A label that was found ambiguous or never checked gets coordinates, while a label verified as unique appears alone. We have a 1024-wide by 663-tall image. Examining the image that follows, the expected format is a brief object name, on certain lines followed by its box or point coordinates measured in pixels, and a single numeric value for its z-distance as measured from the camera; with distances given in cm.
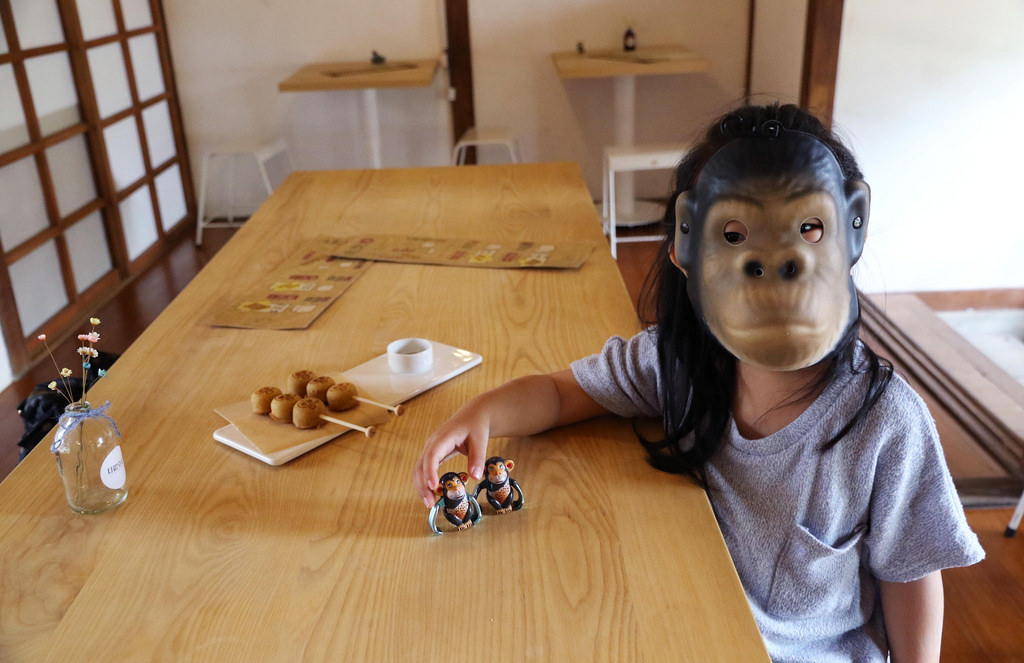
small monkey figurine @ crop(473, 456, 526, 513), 90
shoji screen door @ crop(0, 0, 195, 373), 310
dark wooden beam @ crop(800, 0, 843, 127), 295
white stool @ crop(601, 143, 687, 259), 356
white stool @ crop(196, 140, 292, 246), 424
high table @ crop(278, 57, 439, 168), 392
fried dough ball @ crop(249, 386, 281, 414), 111
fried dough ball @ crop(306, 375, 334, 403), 113
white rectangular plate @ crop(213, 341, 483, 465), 108
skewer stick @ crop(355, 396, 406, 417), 109
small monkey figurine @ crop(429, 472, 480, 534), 87
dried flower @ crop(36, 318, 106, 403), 90
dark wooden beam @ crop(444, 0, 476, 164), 450
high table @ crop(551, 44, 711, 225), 382
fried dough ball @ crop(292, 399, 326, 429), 107
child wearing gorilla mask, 79
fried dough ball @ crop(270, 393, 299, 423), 109
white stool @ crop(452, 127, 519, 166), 413
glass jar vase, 92
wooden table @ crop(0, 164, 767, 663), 74
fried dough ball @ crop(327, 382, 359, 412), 111
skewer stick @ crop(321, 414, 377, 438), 106
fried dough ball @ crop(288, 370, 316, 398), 115
